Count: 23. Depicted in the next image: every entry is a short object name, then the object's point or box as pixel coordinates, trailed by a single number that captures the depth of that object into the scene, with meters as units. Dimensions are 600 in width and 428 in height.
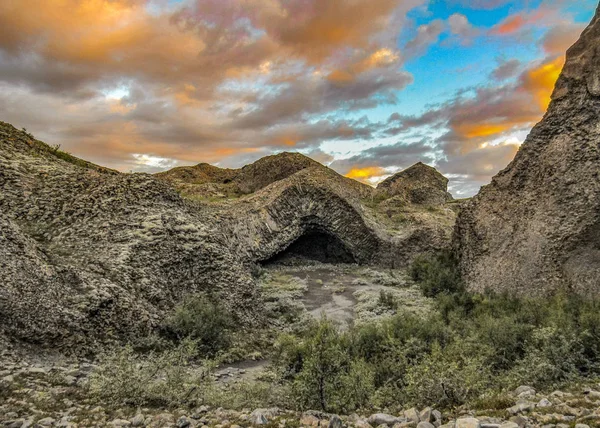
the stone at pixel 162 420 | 5.38
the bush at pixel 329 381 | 6.90
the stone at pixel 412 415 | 5.11
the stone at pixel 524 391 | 6.18
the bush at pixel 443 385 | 6.00
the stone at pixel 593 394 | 5.75
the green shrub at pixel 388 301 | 17.45
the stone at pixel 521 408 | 5.00
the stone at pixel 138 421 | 5.42
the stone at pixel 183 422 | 5.32
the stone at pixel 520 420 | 4.46
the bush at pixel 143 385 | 6.29
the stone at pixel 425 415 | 5.03
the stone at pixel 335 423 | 4.91
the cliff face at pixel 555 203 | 13.76
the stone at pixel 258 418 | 5.36
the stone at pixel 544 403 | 5.18
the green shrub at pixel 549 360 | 7.53
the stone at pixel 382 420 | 5.16
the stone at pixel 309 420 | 5.31
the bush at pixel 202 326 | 11.55
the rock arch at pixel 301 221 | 25.97
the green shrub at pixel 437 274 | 19.77
